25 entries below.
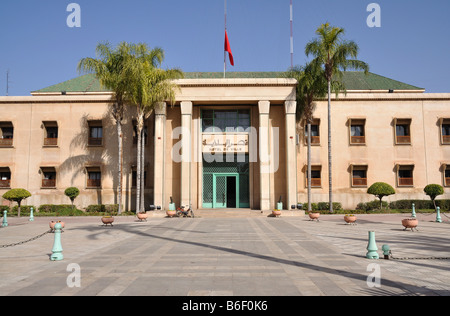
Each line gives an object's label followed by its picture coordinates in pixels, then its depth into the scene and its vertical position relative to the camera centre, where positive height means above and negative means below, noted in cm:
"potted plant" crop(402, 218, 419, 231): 1499 -183
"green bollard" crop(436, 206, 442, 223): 1955 -213
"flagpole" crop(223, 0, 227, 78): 3038 +1085
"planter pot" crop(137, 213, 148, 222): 2073 -203
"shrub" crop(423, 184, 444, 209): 2644 -72
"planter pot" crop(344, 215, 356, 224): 1820 -198
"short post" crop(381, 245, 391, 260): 897 -183
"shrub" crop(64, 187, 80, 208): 2737 -76
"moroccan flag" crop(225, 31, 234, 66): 3079 +1183
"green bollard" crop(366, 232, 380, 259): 905 -179
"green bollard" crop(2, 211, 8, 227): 1900 -216
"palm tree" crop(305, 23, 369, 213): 2423 +918
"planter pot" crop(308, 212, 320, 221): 2047 -207
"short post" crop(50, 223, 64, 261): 921 -178
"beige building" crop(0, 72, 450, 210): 2820 +277
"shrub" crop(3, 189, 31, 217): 2517 -88
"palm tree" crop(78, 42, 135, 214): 2386 +811
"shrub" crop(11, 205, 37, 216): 2730 -209
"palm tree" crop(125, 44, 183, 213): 2384 +704
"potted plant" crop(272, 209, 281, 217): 2362 -215
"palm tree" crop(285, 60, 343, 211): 2589 +724
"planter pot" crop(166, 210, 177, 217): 2382 -213
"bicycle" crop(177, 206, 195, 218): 2398 -215
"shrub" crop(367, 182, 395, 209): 2584 -61
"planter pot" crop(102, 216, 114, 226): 1761 -191
